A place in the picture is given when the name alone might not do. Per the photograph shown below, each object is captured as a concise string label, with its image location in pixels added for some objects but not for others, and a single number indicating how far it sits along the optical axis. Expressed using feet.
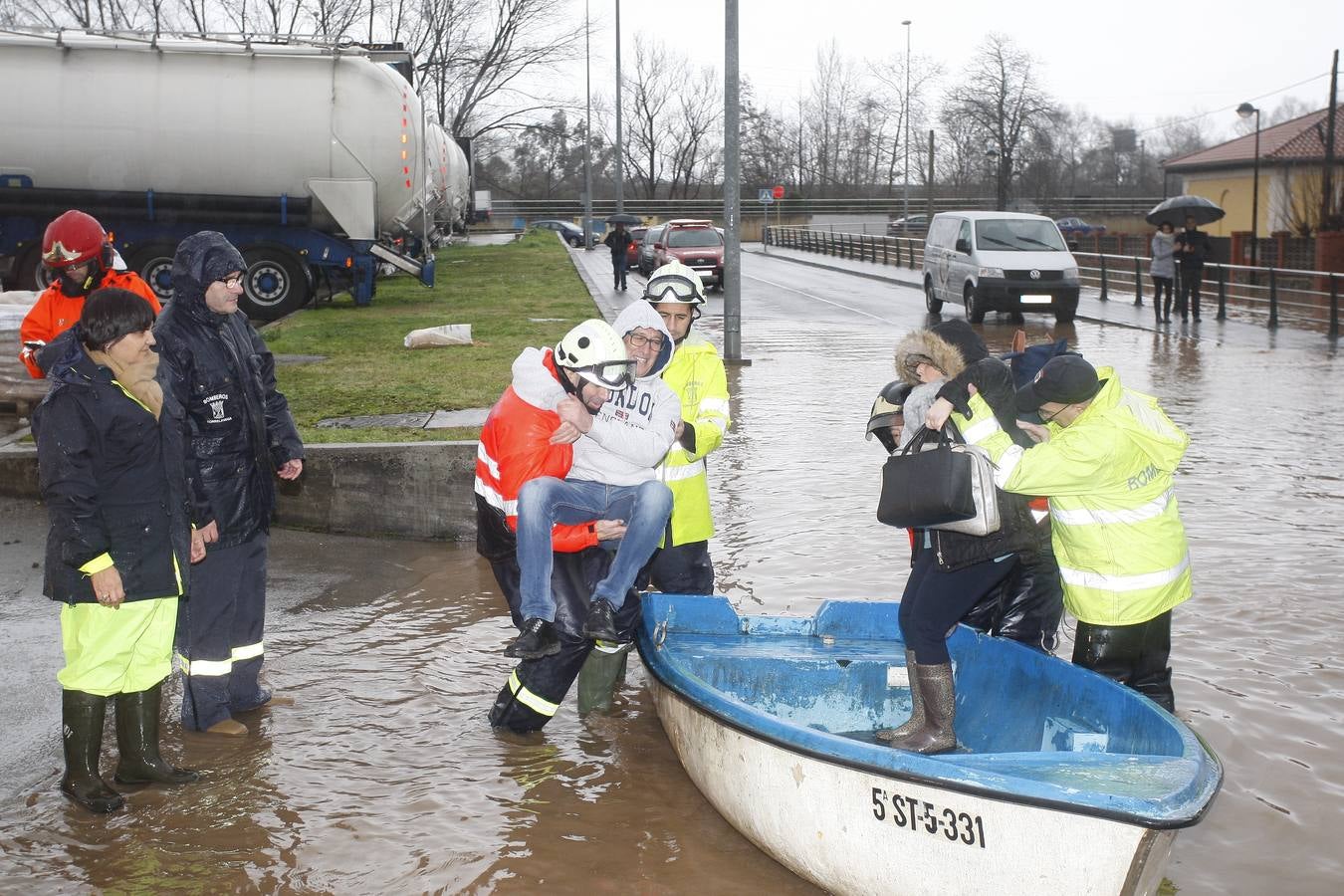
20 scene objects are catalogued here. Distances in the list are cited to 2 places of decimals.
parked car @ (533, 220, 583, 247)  203.92
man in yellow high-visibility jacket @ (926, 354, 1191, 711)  15.43
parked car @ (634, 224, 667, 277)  120.67
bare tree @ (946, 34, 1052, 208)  238.07
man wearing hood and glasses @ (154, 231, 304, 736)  18.22
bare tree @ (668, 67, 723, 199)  307.99
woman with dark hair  15.71
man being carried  17.31
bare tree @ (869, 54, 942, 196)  296.30
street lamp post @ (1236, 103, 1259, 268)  134.47
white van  77.87
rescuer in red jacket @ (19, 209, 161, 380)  19.34
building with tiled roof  140.36
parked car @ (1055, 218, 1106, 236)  189.07
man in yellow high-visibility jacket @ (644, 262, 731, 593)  19.24
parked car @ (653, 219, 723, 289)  109.91
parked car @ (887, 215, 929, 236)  232.53
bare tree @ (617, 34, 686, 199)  306.96
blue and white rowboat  12.13
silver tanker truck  62.13
